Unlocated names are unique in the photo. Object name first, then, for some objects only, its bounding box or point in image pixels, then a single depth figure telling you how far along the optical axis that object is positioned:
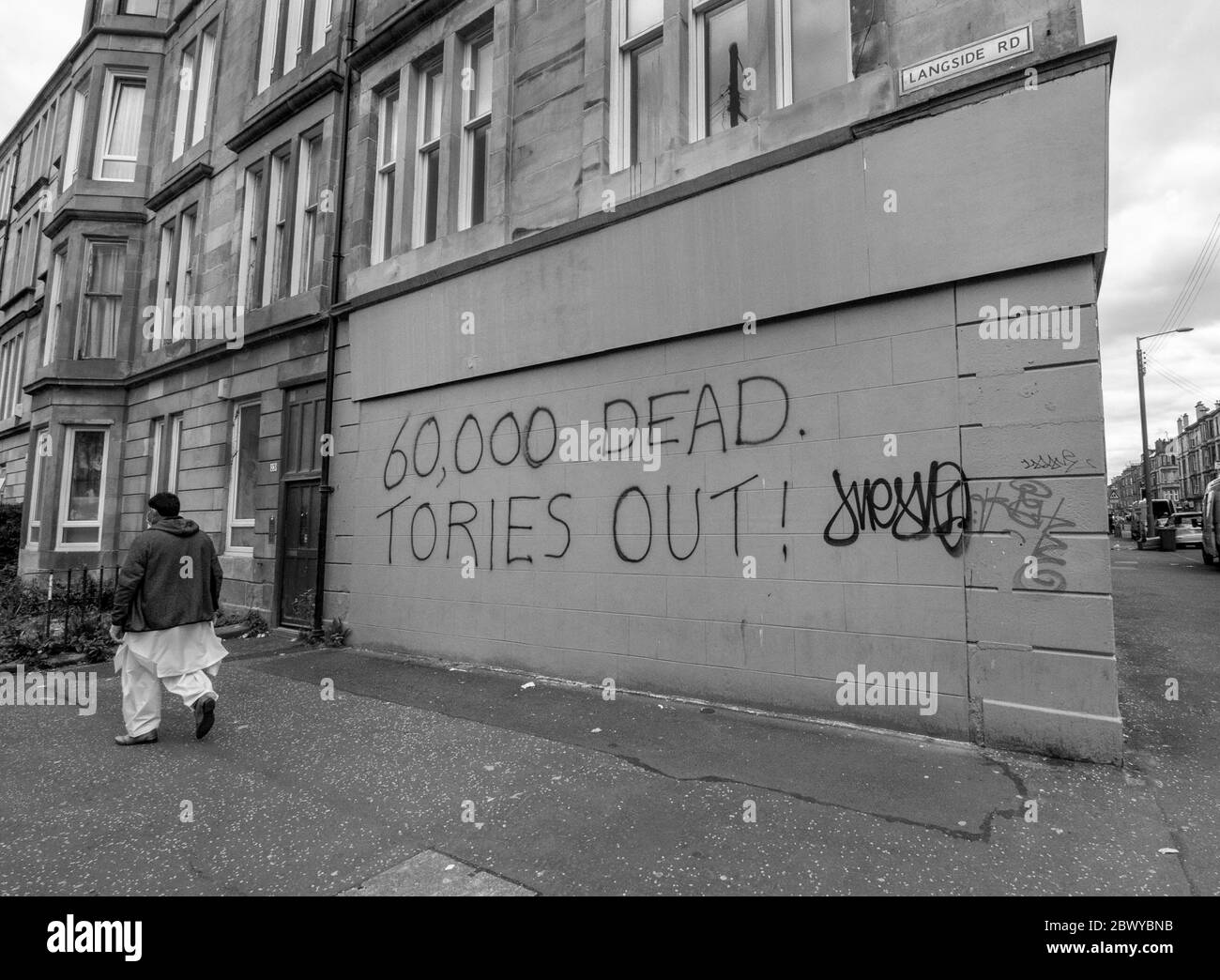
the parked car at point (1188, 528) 26.97
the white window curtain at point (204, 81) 12.41
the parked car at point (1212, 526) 17.09
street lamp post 30.66
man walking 4.69
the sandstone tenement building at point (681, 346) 4.25
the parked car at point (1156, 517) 30.33
